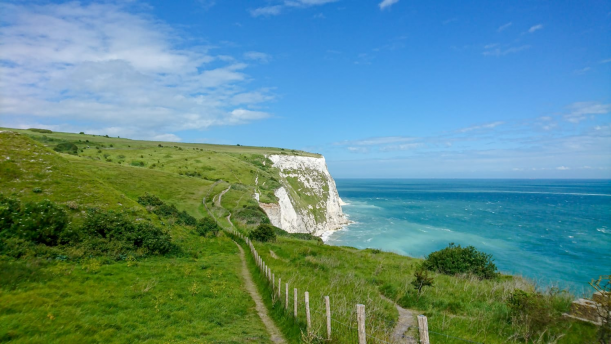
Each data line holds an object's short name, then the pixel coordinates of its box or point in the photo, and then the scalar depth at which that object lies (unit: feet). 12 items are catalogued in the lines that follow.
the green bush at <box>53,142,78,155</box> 228.84
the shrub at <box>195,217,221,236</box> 108.78
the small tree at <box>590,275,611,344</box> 24.55
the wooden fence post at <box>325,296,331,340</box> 30.60
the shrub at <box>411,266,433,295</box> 48.22
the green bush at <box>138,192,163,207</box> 124.36
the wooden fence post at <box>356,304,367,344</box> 26.01
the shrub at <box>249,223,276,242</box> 112.47
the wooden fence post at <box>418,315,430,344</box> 20.42
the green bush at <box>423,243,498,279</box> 76.28
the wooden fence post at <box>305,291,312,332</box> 33.59
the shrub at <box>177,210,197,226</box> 115.32
